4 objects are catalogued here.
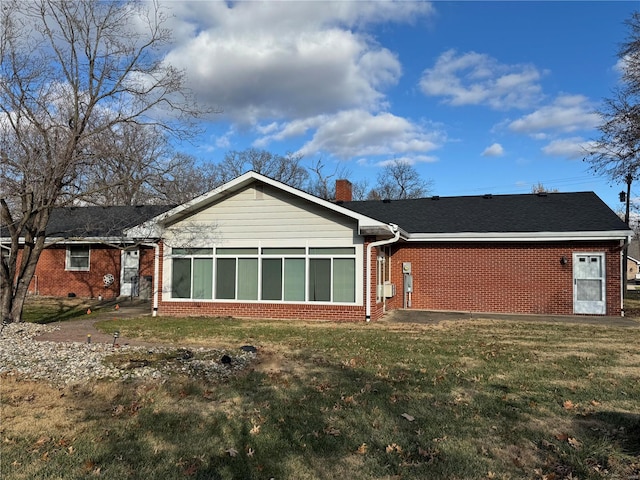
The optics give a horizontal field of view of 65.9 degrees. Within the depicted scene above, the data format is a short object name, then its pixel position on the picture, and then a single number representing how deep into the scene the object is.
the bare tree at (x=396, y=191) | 54.42
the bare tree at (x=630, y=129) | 17.44
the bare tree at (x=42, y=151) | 10.83
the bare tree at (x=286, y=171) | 51.56
